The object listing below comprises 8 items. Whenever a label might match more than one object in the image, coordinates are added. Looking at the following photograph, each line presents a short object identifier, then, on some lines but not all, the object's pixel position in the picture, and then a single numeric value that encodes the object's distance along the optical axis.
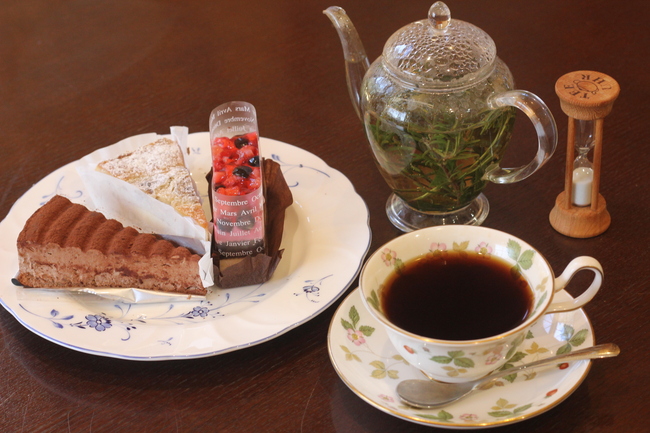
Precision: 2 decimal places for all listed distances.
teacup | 0.69
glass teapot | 0.91
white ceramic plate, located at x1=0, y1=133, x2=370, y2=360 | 0.85
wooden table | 0.78
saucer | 0.70
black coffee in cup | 0.74
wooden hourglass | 0.90
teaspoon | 0.72
